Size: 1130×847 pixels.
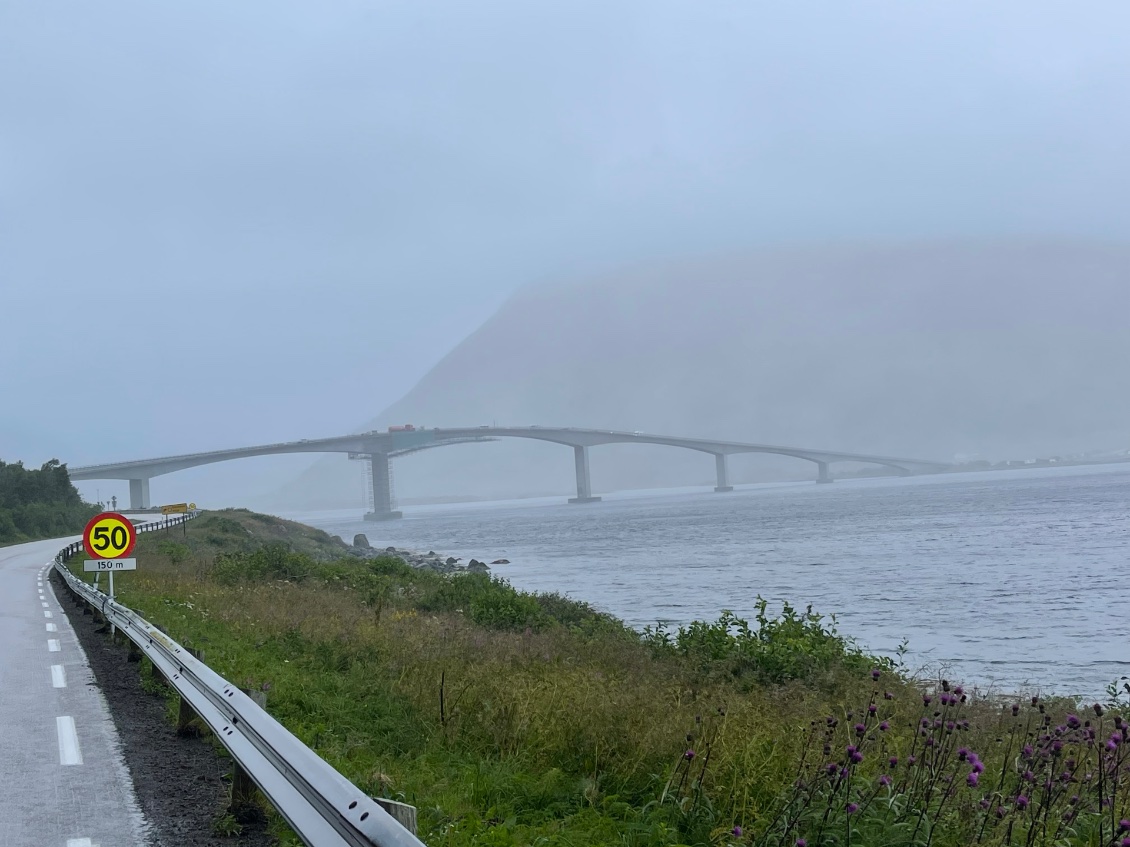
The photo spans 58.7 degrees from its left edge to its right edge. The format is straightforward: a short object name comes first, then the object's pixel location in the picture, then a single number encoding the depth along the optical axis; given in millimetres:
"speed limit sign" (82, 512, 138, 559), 14828
